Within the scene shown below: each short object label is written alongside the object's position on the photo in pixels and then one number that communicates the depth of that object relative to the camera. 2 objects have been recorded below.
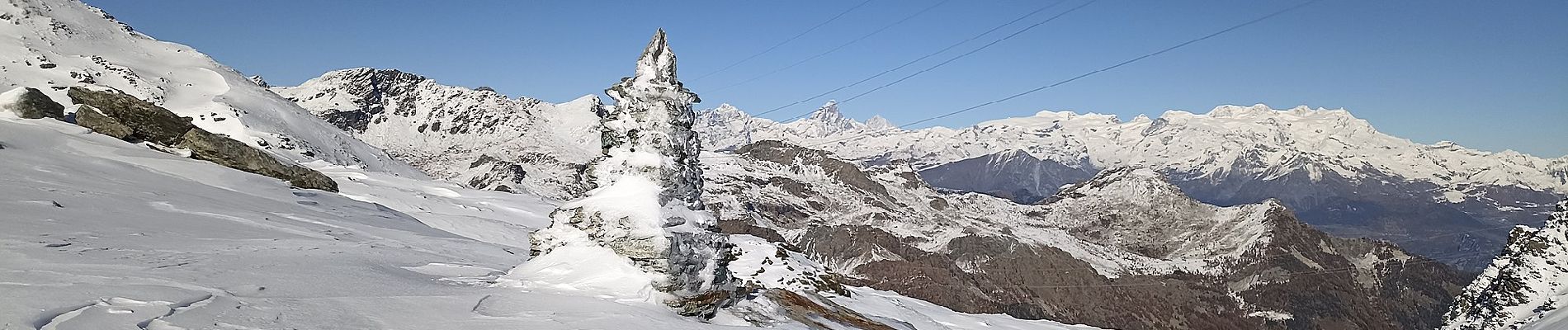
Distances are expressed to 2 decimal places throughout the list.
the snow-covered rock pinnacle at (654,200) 15.74
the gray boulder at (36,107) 35.78
